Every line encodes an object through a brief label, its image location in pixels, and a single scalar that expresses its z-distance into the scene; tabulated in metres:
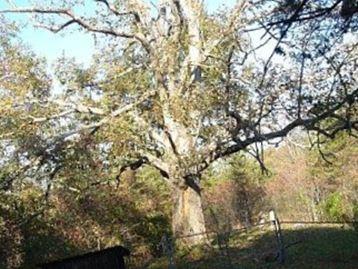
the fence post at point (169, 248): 12.22
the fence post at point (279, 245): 12.64
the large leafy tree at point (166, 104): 13.84
